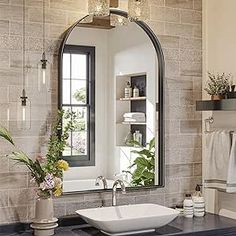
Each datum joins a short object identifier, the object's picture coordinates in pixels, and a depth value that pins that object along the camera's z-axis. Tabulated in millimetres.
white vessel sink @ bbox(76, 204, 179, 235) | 2559
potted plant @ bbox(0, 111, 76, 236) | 2582
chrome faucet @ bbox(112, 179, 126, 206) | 2936
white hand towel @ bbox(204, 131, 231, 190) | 3004
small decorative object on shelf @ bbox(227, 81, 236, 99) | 3004
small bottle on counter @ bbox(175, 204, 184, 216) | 3115
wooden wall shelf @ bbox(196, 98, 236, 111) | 2918
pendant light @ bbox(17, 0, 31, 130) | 2779
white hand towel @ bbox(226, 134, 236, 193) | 2938
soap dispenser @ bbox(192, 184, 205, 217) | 3096
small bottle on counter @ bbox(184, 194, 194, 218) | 3080
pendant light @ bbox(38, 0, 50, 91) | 2834
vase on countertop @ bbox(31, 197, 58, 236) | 2580
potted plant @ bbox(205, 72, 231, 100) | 3037
